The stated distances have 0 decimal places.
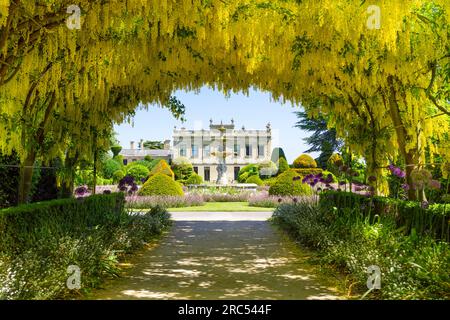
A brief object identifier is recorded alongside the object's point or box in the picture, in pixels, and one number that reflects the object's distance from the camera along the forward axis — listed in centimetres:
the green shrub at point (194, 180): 3228
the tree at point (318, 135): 3281
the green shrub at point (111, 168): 3428
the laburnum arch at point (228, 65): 573
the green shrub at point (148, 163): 4359
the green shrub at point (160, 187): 1842
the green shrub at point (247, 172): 3978
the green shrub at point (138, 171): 3275
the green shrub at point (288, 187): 1752
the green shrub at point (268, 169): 4316
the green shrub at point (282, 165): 3396
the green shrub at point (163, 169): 2709
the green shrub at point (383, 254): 432
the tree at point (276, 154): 4606
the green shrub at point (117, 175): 3228
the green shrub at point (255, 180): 3136
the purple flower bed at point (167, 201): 1642
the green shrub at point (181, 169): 3794
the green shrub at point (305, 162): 2977
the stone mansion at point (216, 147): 5447
